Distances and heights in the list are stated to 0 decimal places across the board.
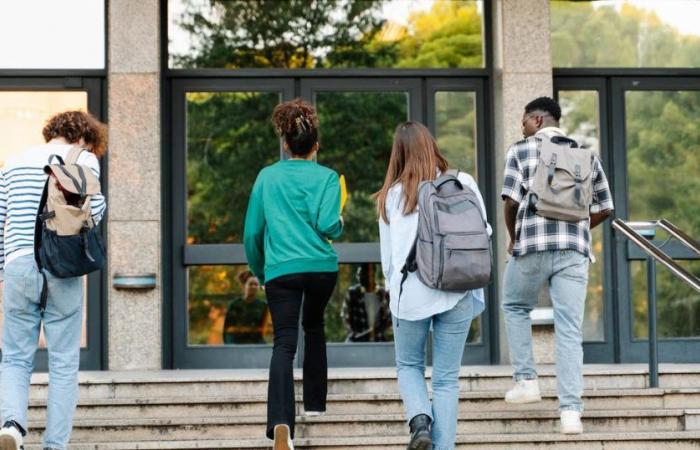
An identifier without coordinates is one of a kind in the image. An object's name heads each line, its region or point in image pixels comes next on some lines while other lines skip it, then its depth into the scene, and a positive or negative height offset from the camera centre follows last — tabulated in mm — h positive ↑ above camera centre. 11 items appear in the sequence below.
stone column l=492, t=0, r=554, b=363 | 9789 +1635
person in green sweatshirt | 6863 +157
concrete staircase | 7418 -888
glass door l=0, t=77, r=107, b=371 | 9961 +1382
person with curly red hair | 6656 -171
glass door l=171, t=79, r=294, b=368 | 10023 +496
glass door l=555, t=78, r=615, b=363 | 10219 +908
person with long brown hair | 6395 -193
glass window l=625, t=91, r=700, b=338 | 10297 +746
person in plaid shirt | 7309 +64
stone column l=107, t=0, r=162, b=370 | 9492 +737
